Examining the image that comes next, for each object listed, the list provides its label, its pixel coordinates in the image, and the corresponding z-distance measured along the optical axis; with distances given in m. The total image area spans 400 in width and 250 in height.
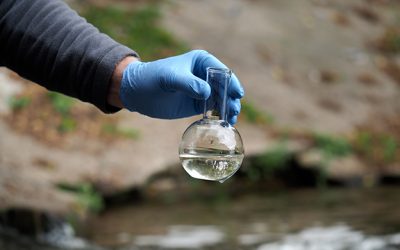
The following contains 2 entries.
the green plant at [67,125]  7.91
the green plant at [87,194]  6.73
